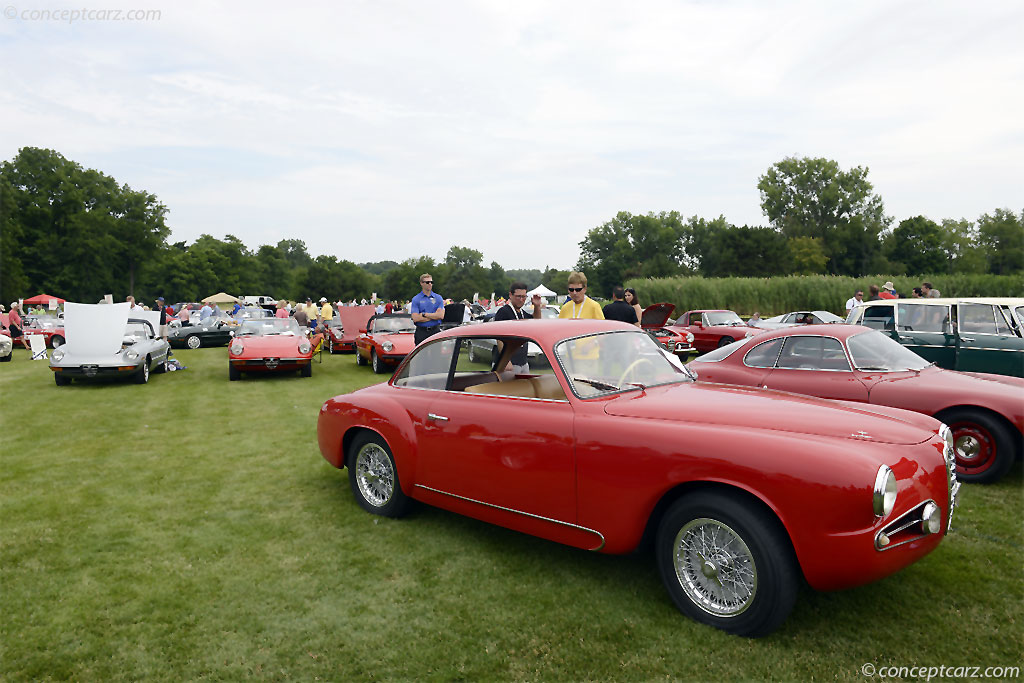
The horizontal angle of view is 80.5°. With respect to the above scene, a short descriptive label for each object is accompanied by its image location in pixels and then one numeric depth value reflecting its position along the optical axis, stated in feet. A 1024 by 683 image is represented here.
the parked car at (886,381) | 17.69
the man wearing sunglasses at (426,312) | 33.71
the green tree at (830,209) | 265.54
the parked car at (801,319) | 61.77
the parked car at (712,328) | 57.26
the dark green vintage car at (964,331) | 25.91
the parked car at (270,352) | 41.96
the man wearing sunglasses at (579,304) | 23.98
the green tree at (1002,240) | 251.60
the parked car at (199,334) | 70.33
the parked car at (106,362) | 38.55
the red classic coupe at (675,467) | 9.27
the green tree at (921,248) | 251.19
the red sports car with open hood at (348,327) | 61.36
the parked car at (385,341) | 45.24
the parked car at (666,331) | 48.49
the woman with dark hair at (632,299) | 32.60
